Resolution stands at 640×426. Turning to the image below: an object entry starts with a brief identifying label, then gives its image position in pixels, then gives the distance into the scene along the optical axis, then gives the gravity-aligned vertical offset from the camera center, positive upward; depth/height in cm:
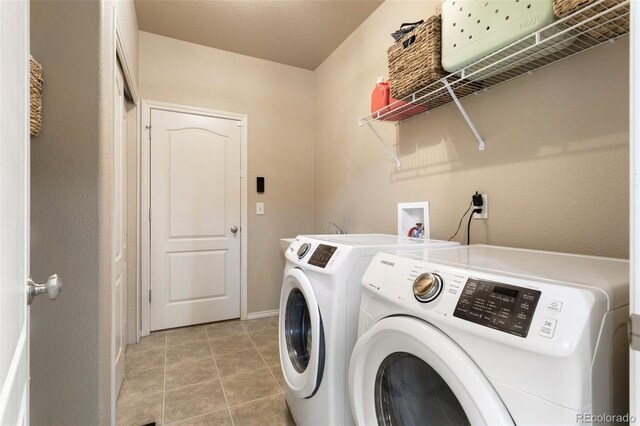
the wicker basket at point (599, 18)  90 +60
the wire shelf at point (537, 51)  93 +60
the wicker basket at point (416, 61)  138 +73
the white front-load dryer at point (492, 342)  51 -26
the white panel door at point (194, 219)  266 -6
